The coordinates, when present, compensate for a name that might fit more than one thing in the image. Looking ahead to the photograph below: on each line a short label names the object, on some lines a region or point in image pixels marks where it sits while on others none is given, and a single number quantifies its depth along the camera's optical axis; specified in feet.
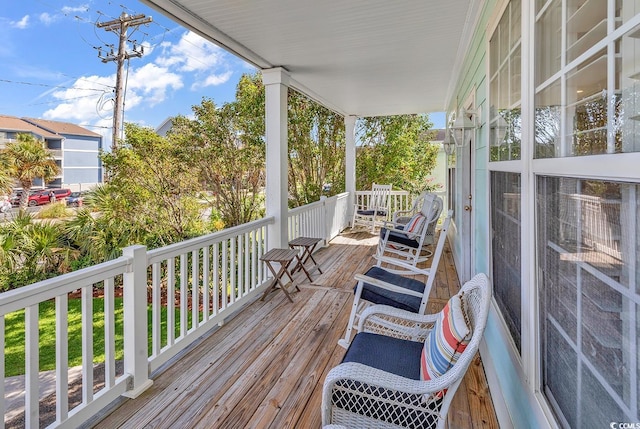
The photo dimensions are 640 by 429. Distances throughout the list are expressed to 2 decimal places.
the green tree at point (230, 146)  24.70
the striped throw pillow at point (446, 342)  4.66
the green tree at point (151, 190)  24.20
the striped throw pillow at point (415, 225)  15.81
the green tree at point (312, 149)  26.35
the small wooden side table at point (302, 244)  14.89
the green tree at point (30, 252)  20.59
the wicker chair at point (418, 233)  15.06
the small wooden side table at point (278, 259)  12.73
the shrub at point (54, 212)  24.36
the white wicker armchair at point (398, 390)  4.53
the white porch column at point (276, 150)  14.74
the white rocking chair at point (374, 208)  26.24
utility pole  38.01
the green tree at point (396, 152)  31.76
